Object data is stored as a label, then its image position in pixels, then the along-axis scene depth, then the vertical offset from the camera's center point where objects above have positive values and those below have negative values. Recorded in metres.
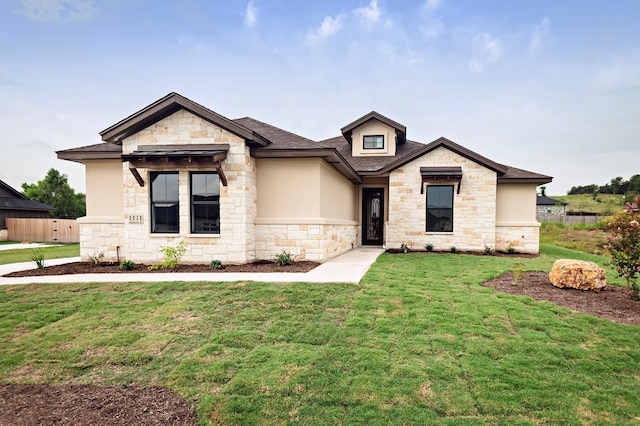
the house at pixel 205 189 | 9.41 +0.49
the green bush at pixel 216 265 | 9.19 -1.62
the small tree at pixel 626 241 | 6.28 -0.69
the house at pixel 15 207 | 24.73 -0.15
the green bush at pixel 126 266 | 9.26 -1.67
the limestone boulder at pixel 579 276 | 6.88 -1.45
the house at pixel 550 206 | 41.68 -0.10
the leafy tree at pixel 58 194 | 37.06 +1.23
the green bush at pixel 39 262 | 9.44 -1.60
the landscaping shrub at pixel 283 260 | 9.56 -1.54
